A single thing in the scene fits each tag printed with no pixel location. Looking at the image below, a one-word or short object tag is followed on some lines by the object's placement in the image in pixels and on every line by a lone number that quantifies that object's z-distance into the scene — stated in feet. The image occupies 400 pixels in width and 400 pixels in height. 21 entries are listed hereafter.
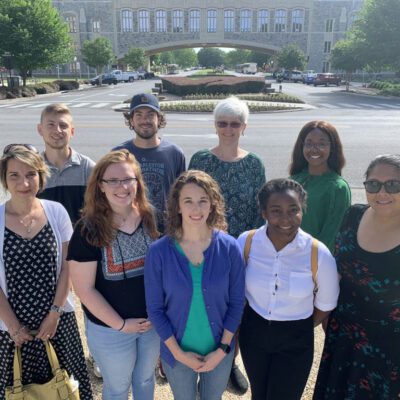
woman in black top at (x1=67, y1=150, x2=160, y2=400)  7.91
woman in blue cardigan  7.75
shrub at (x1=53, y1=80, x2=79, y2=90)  130.39
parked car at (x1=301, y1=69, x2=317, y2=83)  175.96
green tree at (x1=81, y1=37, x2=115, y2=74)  176.14
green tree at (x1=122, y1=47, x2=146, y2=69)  205.87
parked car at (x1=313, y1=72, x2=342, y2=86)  165.17
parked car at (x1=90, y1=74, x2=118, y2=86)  161.66
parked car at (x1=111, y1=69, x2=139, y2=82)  175.42
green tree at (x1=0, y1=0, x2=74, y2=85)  108.06
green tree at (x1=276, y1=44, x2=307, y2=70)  191.93
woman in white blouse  7.73
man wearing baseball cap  11.77
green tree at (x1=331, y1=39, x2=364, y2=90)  127.03
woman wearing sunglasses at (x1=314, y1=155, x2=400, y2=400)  7.43
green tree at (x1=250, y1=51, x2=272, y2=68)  290.76
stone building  238.68
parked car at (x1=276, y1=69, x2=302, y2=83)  189.17
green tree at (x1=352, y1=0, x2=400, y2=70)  113.60
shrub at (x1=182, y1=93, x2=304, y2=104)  85.76
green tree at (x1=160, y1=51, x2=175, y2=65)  353.31
